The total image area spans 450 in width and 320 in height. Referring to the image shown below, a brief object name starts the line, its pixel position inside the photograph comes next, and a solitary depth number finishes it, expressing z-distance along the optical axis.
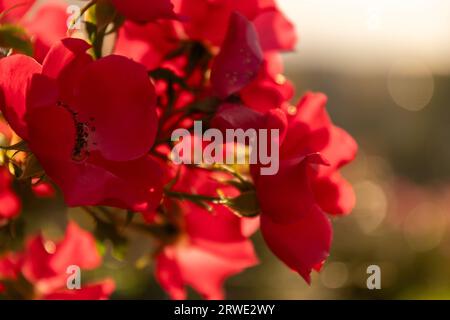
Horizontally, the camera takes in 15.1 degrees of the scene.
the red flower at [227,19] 0.64
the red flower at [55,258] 0.70
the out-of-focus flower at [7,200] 0.66
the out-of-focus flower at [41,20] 0.59
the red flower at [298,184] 0.58
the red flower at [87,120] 0.55
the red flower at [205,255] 0.70
